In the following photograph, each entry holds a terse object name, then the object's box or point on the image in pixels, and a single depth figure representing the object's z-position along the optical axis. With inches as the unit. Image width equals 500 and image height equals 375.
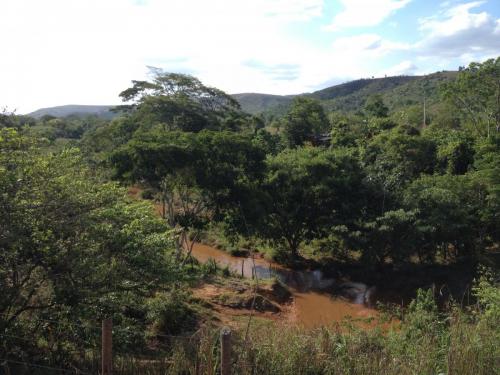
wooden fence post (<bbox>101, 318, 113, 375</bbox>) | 184.5
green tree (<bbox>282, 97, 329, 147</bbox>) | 1432.1
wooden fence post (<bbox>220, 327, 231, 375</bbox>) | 165.6
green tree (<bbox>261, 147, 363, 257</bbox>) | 692.1
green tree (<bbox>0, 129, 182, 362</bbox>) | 256.5
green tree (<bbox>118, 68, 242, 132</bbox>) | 1060.5
